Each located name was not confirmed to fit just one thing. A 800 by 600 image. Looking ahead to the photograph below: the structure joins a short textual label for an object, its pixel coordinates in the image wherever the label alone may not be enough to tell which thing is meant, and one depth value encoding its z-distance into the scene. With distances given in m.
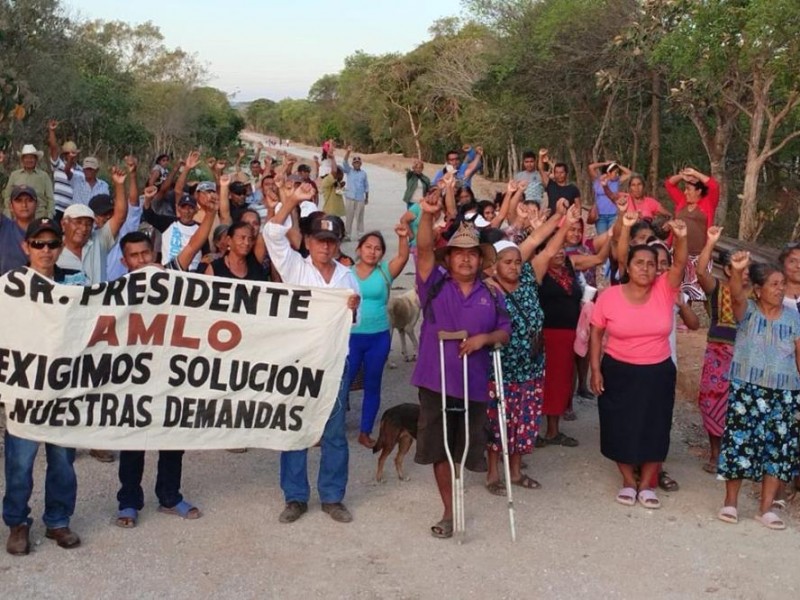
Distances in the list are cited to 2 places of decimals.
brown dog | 6.50
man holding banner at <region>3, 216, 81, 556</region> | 5.14
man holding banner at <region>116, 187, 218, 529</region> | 5.58
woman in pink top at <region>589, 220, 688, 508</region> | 5.96
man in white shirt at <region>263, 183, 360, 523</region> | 5.75
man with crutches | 5.39
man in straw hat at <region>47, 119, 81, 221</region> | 11.47
